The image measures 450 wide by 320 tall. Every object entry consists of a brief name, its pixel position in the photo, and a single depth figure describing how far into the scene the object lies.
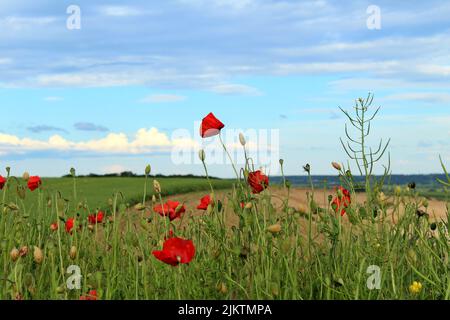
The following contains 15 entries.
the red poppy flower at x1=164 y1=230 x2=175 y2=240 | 3.23
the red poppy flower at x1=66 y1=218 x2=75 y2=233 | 3.54
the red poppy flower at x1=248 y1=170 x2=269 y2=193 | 2.79
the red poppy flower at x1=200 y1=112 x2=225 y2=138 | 2.80
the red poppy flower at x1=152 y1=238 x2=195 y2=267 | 2.24
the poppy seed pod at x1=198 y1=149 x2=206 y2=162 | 2.79
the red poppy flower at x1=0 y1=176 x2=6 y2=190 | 3.79
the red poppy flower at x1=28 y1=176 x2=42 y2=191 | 3.78
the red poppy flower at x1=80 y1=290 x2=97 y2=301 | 2.50
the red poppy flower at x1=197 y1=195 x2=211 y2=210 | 3.27
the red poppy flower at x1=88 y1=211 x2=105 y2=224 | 3.97
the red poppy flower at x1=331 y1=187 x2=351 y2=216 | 2.96
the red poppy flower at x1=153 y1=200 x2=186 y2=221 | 3.21
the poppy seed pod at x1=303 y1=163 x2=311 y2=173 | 2.99
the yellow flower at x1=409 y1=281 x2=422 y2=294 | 2.60
